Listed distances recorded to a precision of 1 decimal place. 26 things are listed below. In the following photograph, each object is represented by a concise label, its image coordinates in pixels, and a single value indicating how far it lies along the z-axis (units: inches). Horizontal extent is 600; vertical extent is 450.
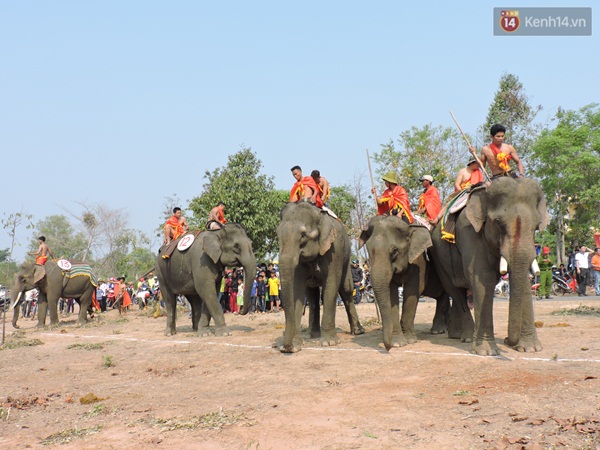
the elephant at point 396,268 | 429.7
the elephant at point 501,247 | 362.0
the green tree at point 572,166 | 1617.9
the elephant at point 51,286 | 853.2
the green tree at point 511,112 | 1857.8
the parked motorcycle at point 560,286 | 1068.5
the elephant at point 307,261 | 446.6
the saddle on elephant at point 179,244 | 644.7
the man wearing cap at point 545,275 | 928.3
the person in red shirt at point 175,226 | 708.0
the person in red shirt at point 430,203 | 513.0
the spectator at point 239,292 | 994.0
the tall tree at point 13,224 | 707.4
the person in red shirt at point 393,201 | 457.7
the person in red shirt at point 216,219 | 621.6
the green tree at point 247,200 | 1298.0
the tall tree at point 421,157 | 1720.0
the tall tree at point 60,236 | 3178.9
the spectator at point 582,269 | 1011.3
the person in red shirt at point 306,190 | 512.1
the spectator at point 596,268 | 969.6
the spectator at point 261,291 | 1002.7
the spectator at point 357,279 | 1054.7
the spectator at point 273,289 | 993.5
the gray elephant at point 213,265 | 597.3
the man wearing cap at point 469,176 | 477.4
